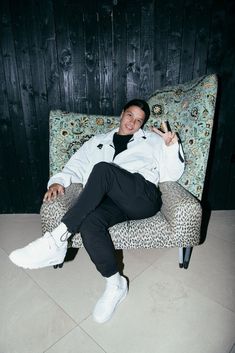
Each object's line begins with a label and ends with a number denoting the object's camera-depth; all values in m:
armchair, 1.38
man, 1.28
